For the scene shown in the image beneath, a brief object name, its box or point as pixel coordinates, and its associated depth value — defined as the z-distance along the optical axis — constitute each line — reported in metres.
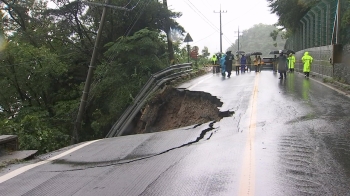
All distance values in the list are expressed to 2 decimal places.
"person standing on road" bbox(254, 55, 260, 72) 28.77
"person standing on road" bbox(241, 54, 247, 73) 27.64
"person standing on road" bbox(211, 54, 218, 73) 28.38
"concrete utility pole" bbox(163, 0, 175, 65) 25.30
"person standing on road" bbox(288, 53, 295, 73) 24.52
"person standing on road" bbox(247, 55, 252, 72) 32.28
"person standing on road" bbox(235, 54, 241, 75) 27.34
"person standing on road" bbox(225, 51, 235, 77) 22.83
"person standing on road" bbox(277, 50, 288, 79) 18.70
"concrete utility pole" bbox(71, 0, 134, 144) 15.90
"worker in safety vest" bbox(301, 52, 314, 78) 20.14
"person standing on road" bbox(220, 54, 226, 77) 23.30
